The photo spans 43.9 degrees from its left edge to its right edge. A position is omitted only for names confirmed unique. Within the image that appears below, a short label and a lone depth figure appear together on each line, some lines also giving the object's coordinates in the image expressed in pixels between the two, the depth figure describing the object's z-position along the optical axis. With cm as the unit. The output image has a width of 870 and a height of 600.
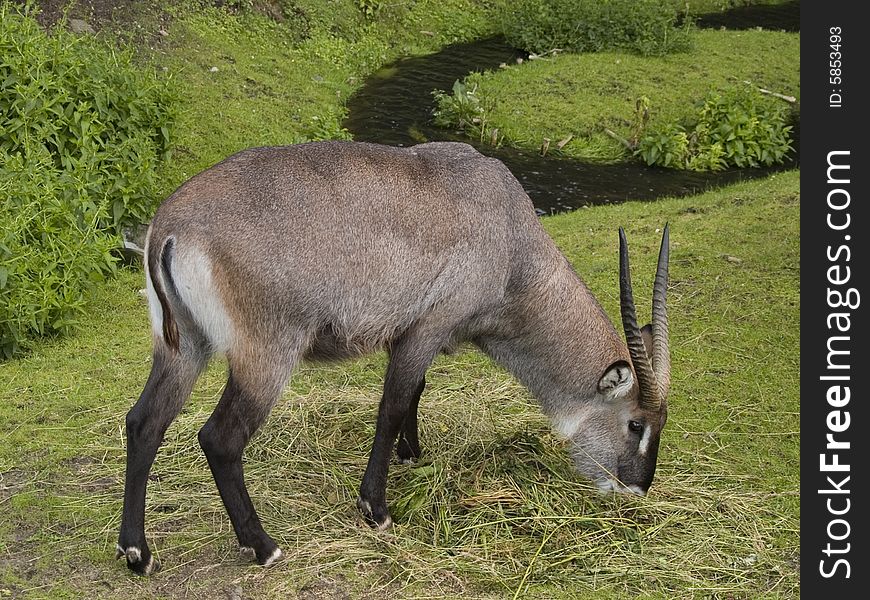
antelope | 442
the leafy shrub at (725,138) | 1137
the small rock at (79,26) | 1037
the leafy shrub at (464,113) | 1186
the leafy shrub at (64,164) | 670
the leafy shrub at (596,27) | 1407
